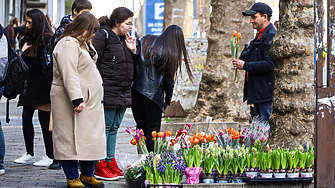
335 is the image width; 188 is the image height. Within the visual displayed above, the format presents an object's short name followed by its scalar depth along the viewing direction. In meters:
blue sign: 43.25
